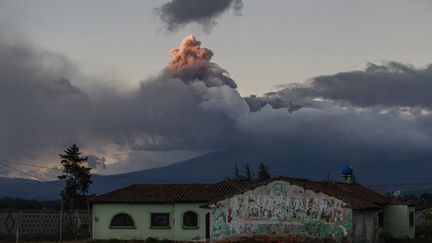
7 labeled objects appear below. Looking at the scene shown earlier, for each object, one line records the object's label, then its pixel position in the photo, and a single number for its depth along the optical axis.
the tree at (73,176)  75.31
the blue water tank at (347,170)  61.03
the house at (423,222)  56.66
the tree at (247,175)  87.56
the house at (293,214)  44.00
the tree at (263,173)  88.44
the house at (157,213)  51.16
